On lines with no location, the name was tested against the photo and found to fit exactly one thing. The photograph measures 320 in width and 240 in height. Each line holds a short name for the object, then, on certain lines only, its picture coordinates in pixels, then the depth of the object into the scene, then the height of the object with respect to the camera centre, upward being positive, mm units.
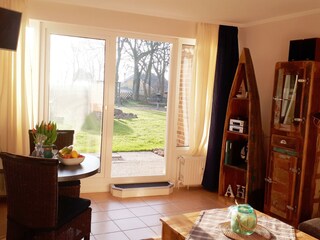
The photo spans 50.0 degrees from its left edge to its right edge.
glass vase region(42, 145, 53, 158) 2688 -553
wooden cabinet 3385 -494
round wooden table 2439 -666
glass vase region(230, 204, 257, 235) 2217 -829
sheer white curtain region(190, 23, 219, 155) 4531 +50
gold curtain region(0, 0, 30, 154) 3641 -183
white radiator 4648 -1090
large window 4152 -125
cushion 2449 -953
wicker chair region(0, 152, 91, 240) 2252 -808
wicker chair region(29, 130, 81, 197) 2916 -635
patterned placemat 2234 -935
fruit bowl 2732 -630
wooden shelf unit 4008 -629
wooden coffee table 2320 -962
